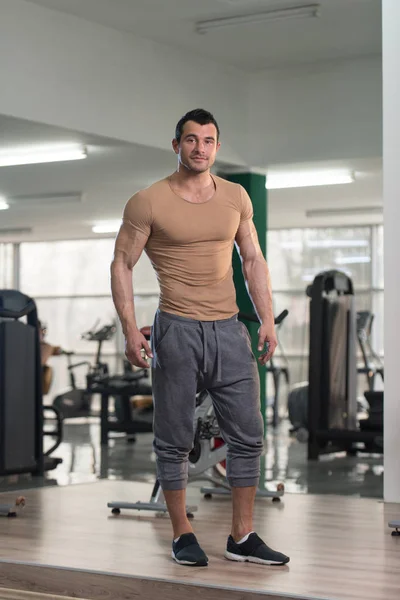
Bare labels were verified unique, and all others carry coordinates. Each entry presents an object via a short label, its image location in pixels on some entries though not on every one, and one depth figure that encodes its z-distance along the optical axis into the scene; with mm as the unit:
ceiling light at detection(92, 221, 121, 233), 13725
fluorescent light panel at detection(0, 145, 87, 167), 8336
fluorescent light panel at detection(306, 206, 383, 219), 13055
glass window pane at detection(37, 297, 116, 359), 15484
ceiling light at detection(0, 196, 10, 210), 11627
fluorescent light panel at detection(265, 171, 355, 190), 9711
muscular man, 3365
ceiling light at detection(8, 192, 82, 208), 11273
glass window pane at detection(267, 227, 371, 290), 14211
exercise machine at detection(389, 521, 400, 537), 4012
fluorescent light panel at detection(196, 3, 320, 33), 7176
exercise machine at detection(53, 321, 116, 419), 11047
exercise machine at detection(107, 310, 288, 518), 4965
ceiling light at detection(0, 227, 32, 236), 14305
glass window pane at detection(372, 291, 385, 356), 13992
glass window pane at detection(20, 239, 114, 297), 15703
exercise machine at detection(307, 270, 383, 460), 8109
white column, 5031
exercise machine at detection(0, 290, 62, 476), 6484
